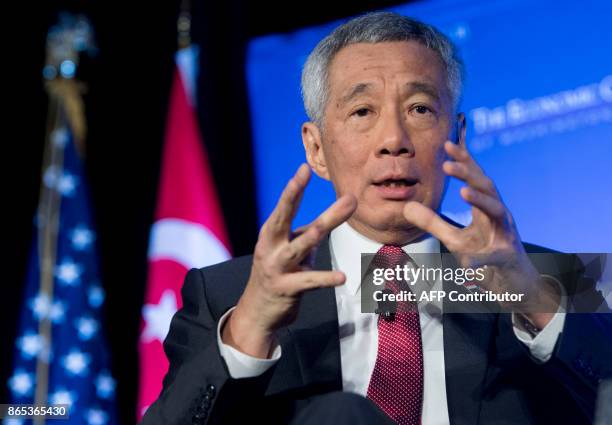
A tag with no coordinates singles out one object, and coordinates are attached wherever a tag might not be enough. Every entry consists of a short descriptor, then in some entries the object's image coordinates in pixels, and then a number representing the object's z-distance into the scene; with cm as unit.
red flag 568
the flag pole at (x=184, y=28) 636
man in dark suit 230
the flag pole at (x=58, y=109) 627
